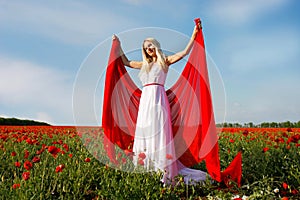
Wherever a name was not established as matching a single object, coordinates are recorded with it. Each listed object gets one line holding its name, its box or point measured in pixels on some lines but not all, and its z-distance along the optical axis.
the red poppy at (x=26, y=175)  3.22
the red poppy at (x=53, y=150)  3.32
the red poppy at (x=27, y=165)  3.33
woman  4.70
